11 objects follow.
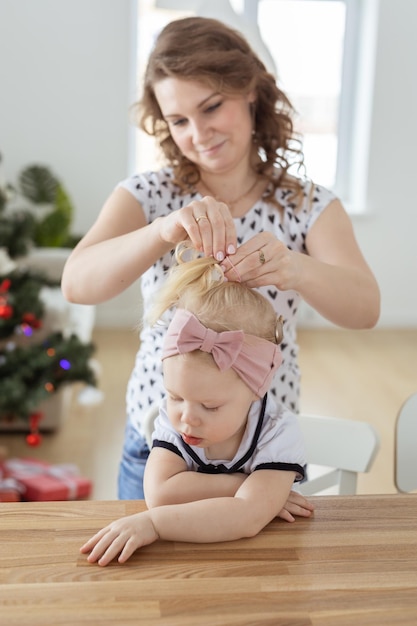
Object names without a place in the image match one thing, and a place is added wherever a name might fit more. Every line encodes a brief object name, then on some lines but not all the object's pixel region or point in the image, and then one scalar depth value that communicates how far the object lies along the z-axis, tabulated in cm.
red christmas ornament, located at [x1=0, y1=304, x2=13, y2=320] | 334
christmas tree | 333
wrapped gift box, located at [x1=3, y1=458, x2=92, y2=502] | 305
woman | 156
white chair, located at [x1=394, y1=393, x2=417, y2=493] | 166
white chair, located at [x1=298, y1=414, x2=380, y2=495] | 163
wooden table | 95
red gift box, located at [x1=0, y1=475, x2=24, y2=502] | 292
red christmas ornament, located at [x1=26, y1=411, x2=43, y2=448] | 352
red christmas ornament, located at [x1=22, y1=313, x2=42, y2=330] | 344
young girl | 112
